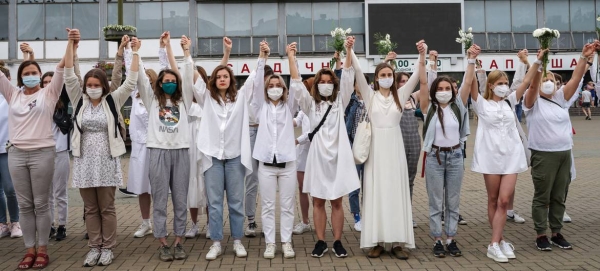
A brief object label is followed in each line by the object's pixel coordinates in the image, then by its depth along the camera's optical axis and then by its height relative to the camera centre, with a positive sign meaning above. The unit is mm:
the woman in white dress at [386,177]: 6820 -389
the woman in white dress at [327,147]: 6898 -50
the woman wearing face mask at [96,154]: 6684 -72
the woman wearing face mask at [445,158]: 6980 -196
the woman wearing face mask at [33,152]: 6699 -31
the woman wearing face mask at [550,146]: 7238 -89
